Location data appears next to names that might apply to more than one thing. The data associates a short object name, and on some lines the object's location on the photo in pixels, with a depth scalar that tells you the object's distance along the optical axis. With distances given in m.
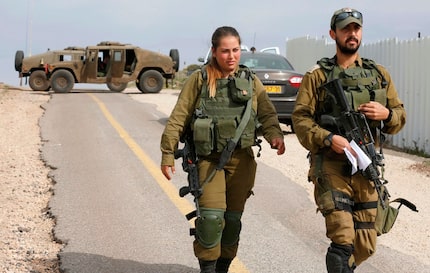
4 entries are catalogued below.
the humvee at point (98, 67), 28.95
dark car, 13.97
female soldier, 4.83
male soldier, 4.58
